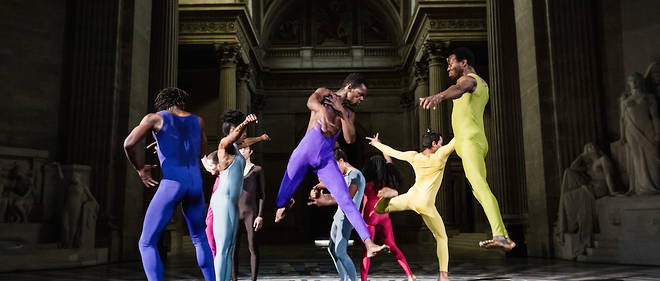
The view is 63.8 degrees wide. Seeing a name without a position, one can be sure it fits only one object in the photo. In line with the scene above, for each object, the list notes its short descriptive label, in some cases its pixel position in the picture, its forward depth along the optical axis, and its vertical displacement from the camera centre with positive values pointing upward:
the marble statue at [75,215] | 10.41 -0.58
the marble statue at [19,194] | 10.07 -0.15
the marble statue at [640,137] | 10.08 +0.79
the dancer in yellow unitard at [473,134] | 4.85 +0.43
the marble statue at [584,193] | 10.83 -0.30
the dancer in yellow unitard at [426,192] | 5.76 -0.12
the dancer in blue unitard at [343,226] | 5.59 -0.48
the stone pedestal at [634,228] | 9.55 -0.94
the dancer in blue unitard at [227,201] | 4.78 -0.16
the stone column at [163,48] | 14.48 +3.79
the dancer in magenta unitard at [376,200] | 5.99 -0.22
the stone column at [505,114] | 14.69 +1.86
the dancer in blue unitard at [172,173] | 4.27 +0.09
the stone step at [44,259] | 9.03 -1.33
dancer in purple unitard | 4.69 +0.37
